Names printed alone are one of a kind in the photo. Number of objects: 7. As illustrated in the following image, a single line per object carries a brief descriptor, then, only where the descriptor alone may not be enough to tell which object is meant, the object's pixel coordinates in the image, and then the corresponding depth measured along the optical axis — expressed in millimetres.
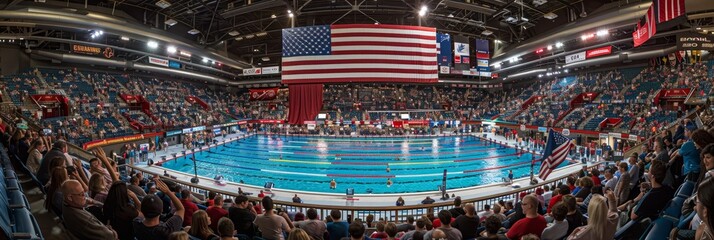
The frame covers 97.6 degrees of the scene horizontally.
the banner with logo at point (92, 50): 25438
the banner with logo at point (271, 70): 40219
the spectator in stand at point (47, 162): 4754
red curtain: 34156
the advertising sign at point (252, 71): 40434
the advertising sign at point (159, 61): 30844
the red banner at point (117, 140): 20512
